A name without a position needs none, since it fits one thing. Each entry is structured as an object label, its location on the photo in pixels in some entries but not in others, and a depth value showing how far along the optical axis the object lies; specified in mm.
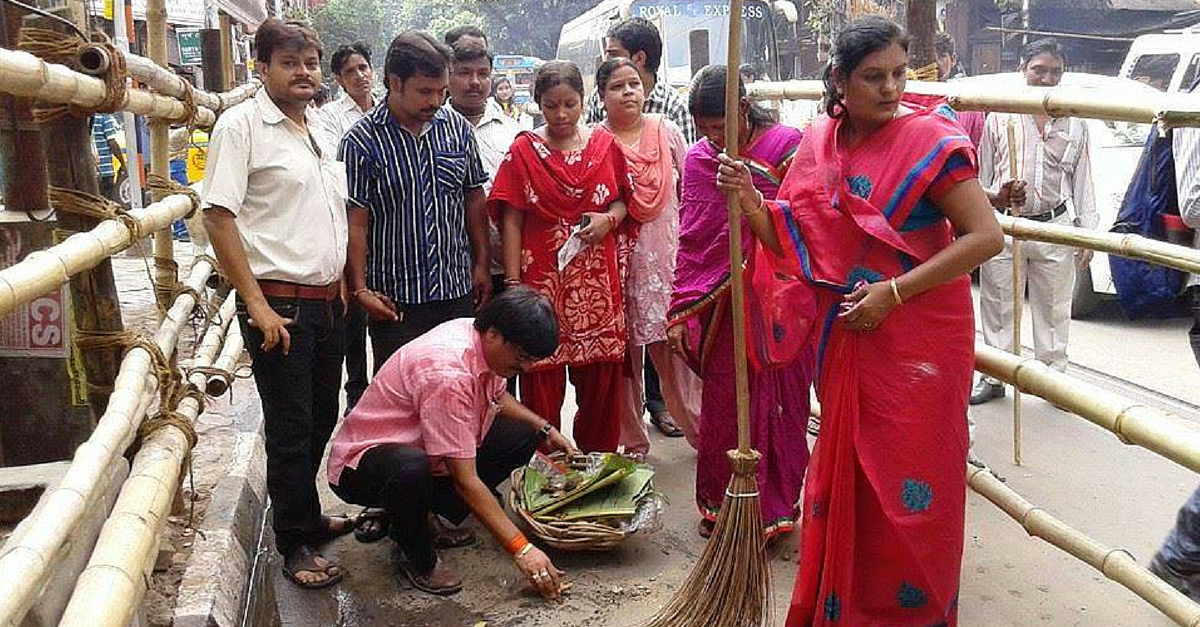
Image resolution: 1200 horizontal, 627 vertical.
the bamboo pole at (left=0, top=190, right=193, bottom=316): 1728
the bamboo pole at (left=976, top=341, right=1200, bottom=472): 2046
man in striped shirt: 3342
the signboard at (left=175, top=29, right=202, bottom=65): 9156
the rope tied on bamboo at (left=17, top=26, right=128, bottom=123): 2428
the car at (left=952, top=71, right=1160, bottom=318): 6789
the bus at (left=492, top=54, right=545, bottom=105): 28297
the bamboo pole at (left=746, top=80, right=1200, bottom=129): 2209
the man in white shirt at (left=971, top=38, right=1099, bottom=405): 4828
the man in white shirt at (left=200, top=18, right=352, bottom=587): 2871
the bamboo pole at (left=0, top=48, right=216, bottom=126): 1891
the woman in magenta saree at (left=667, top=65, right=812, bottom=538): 3283
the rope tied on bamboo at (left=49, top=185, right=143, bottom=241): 2592
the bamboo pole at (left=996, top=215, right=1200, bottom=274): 2457
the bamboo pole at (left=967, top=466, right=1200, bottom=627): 2334
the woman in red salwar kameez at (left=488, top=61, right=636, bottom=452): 3686
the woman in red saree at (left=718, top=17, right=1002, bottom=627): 2346
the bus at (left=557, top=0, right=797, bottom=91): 12906
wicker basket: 3223
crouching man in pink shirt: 2877
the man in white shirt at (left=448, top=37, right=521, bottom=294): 4453
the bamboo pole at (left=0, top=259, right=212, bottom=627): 1460
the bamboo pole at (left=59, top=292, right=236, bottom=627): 1523
